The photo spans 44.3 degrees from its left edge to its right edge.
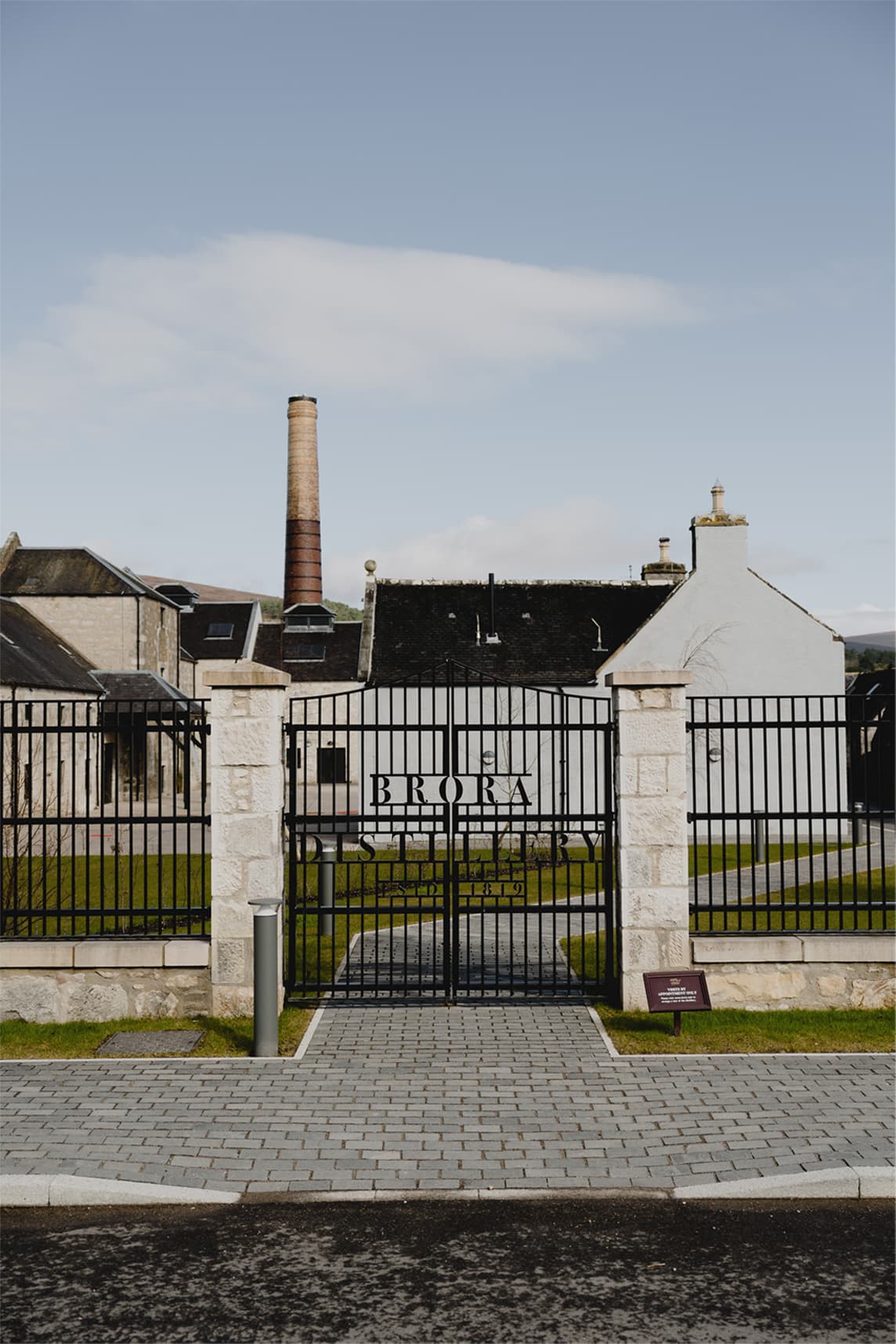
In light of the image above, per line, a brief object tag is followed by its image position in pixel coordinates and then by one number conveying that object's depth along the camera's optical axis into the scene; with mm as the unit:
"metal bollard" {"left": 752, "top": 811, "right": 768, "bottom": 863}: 22641
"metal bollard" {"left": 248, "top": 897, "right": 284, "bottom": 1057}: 8648
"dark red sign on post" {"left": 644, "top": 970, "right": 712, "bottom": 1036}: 8750
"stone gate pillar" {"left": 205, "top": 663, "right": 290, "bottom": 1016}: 9500
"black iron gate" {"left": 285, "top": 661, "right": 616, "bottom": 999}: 9531
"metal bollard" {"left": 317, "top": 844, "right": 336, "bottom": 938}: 12719
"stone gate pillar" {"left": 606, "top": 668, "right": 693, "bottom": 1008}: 9602
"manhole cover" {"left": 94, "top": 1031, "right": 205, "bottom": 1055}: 8781
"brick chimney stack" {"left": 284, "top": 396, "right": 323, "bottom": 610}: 47500
